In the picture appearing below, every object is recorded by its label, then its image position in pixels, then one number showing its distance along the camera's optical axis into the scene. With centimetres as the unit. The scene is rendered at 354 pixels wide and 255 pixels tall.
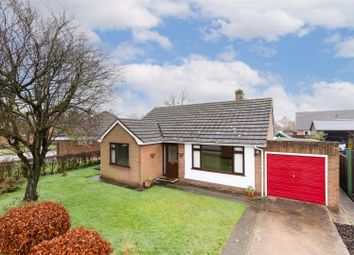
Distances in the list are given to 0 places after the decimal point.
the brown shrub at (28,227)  506
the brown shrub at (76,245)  409
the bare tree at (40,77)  819
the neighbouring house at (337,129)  2927
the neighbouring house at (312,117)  4884
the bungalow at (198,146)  1162
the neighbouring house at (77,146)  2416
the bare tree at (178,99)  4412
